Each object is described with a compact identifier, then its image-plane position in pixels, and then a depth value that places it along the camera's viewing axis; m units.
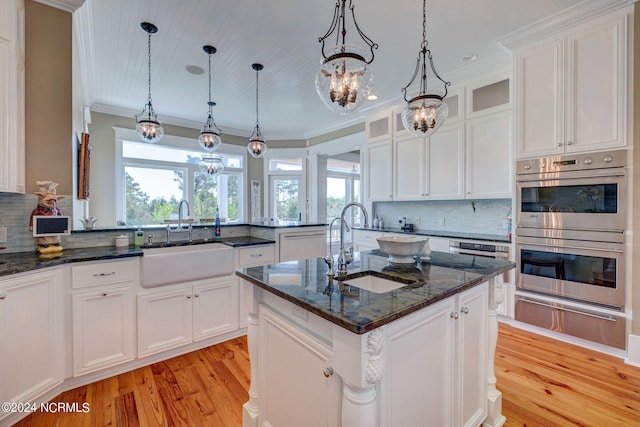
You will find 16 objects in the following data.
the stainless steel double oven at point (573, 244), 2.38
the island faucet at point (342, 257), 1.45
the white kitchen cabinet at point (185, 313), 2.37
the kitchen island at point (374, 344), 0.99
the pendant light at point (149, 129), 3.11
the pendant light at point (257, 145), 3.94
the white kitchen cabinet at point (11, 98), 1.88
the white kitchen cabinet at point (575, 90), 2.36
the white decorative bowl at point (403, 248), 1.74
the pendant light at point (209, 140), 3.69
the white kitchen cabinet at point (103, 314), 2.08
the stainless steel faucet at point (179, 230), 2.93
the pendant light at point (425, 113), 2.04
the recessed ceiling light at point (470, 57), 3.18
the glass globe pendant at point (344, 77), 1.53
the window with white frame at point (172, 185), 5.26
